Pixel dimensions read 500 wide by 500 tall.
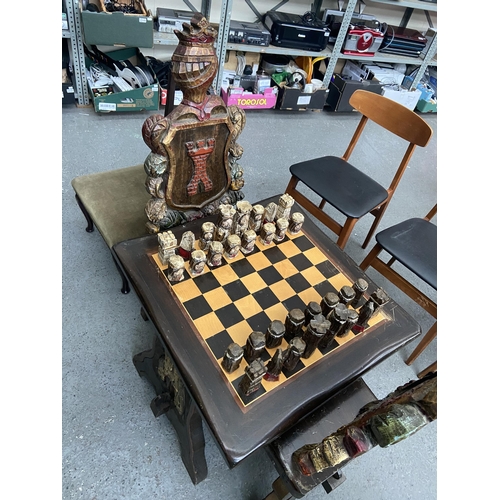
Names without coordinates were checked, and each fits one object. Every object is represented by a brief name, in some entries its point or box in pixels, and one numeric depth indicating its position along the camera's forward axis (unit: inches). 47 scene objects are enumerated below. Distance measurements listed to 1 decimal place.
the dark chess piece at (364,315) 46.9
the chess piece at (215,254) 50.4
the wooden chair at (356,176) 79.4
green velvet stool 64.4
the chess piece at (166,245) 48.4
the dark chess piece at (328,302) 46.3
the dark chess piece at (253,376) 37.7
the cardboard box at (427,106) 171.0
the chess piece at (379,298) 48.1
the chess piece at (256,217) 55.4
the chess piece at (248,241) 53.2
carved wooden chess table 39.4
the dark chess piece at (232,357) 39.1
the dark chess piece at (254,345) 40.3
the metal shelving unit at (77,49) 105.7
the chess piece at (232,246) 51.7
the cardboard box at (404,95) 155.6
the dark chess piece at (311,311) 44.7
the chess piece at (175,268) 47.0
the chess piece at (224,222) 52.6
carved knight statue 46.8
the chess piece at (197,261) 48.4
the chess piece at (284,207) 56.9
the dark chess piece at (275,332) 42.3
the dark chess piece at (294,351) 40.2
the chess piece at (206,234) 51.6
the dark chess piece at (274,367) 40.2
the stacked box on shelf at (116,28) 104.7
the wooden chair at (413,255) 70.2
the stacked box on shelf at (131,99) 118.2
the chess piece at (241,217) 53.9
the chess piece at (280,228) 56.4
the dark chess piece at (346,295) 47.9
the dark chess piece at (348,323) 44.4
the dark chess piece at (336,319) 43.4
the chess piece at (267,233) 55.3
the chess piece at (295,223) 57.9
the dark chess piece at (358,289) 48.9
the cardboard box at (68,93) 120.3
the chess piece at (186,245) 50.7
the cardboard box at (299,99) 140.6
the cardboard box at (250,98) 134.5
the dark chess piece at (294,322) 43.6
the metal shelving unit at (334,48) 124.1
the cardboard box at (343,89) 147.3
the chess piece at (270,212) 56.9
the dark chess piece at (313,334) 41.4
